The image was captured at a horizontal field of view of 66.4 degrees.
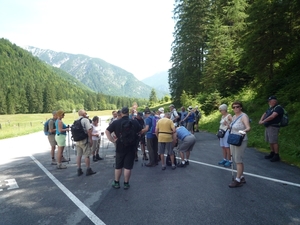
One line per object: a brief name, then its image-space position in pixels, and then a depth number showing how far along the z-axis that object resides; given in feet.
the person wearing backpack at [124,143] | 19.22
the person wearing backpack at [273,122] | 25.36
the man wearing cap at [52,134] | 29.76
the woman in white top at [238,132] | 18.33
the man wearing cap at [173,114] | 41.90
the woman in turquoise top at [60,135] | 27.35
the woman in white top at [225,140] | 25.25
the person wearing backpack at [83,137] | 23.89
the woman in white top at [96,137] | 31.45
